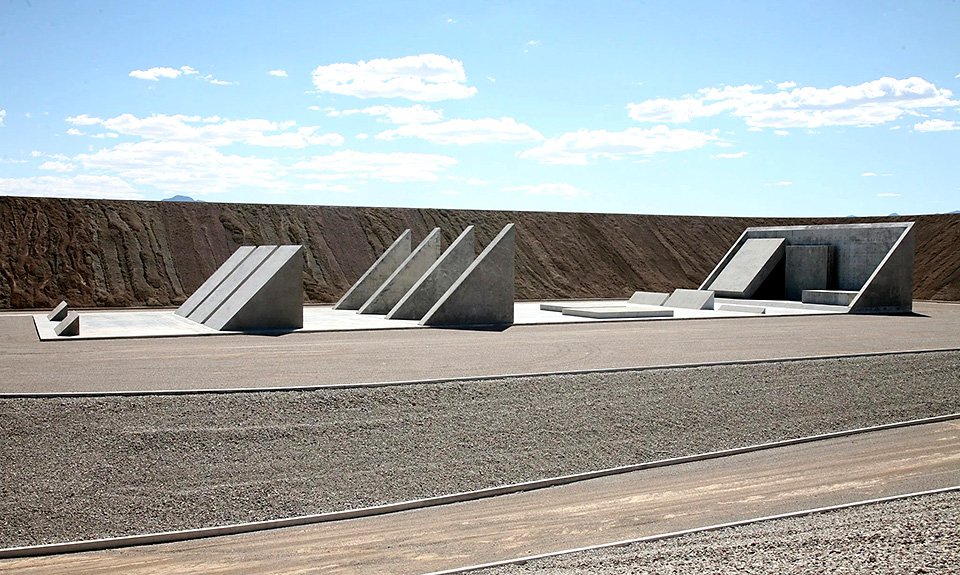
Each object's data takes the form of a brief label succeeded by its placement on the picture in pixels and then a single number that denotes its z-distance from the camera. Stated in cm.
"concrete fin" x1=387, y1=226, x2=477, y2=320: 2398
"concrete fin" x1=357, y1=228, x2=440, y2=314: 2594
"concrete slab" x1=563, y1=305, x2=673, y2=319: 2553
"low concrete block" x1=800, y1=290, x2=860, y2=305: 2963
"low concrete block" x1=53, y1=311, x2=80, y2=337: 1939
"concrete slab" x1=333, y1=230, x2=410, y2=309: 2772
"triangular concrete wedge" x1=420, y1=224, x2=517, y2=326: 2244
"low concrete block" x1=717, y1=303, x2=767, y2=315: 2770
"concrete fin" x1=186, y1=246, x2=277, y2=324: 2312
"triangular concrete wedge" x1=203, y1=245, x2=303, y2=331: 2097
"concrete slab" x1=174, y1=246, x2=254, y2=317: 2556
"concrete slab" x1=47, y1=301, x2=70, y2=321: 2350
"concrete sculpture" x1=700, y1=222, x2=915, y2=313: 2883
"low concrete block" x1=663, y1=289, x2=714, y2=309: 2925
